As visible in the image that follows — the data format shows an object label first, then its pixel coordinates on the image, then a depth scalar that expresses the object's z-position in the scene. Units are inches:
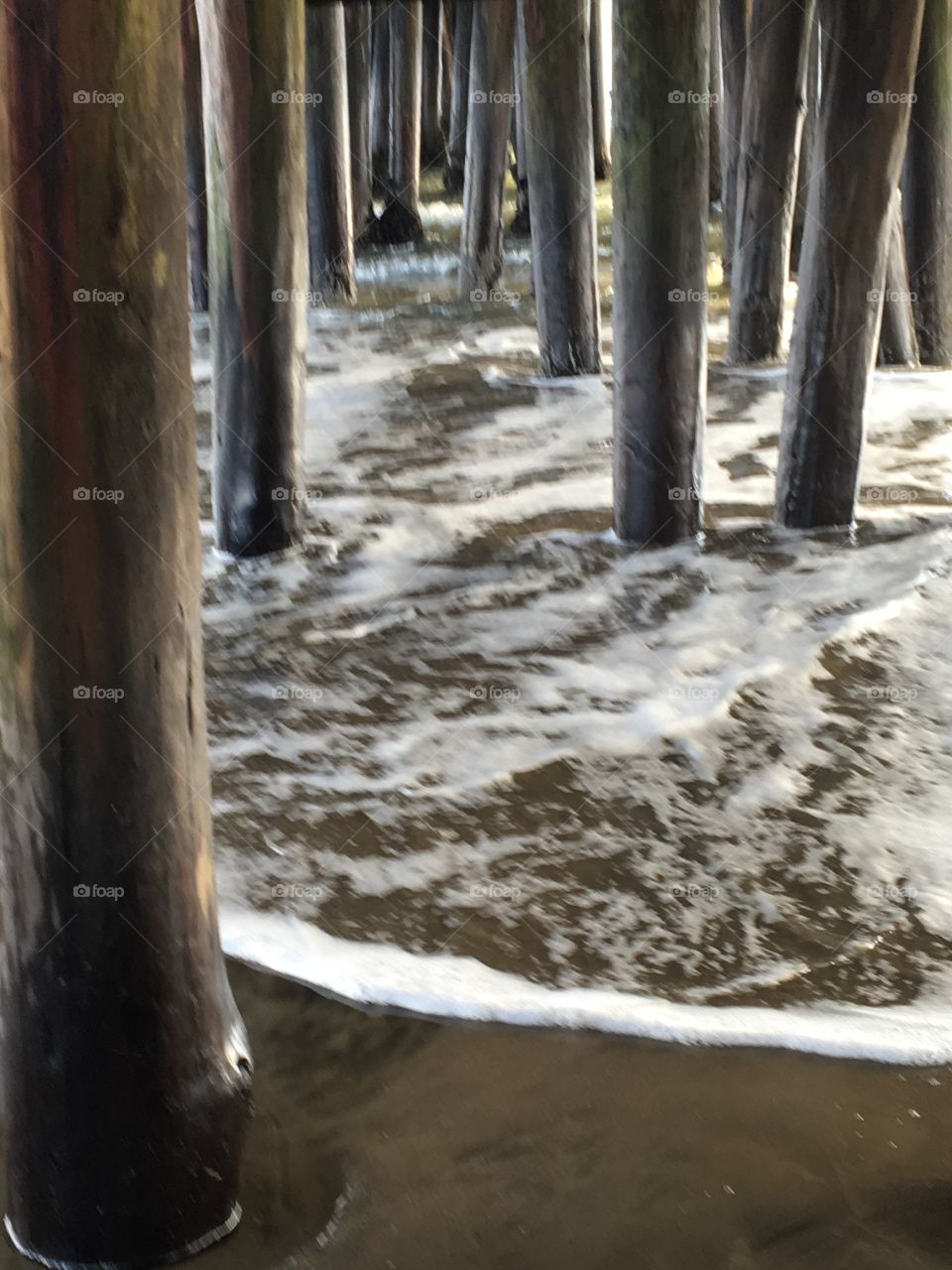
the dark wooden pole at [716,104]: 371.4
